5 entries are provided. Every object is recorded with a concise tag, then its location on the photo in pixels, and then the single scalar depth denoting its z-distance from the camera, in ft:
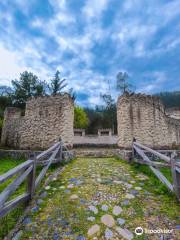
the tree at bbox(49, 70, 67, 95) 74.79
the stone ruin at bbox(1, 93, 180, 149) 22.29
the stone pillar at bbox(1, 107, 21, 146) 31.92
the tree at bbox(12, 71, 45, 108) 68.08
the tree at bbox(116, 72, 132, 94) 77.03
